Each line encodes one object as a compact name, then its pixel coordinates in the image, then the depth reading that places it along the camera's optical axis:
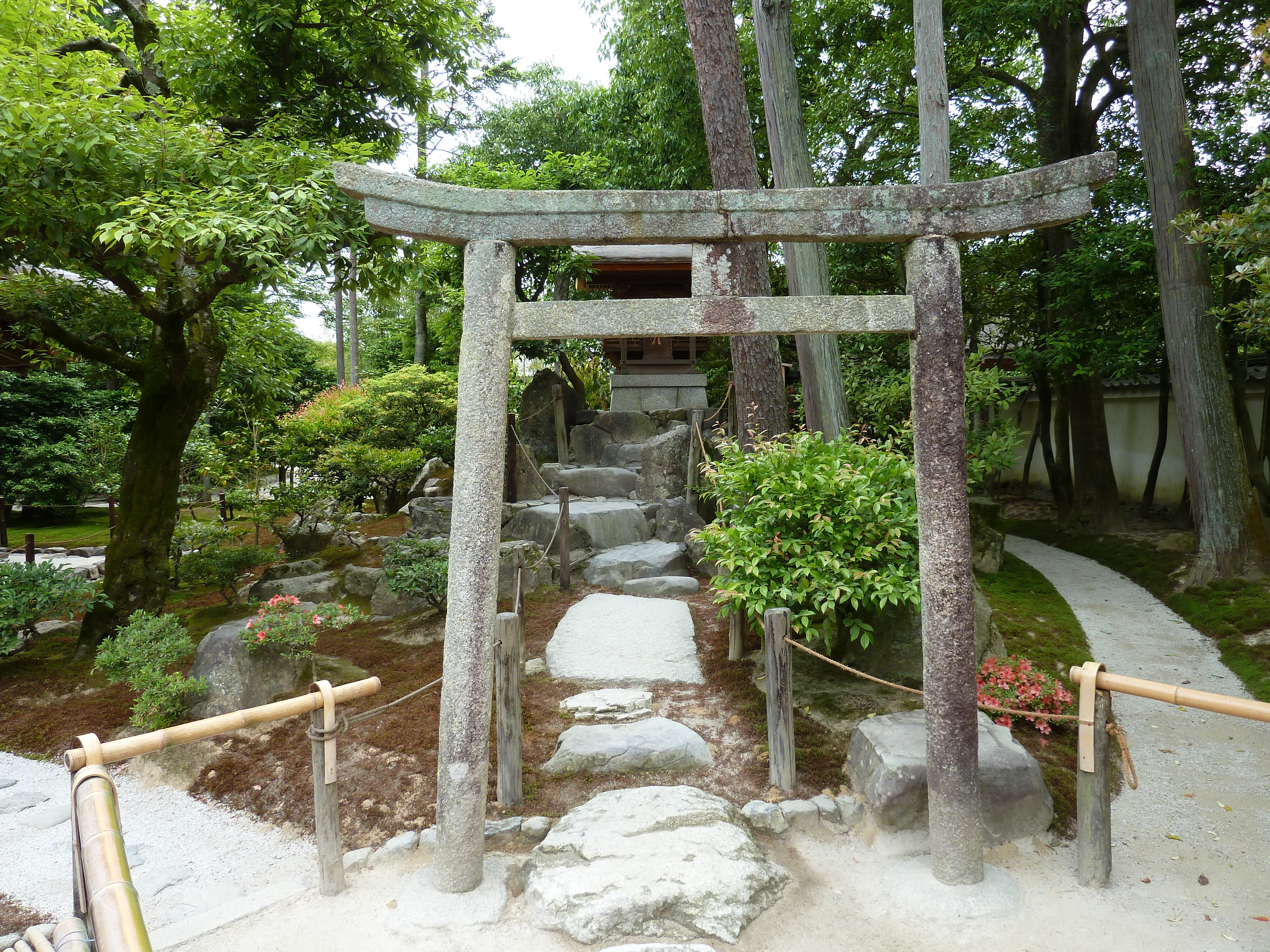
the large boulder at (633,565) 9.16
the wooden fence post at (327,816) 3.70
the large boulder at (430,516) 10.21
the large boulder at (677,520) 10.33
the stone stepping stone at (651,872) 3.47
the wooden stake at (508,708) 4.52
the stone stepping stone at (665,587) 8.66
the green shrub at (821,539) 4.97
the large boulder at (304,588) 8.95
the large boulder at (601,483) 12.23
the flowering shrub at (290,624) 6.04
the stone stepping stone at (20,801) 5.06
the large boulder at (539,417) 14.07
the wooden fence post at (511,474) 11.44
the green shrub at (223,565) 8.80
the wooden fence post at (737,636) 6.45
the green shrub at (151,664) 5.83
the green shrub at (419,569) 7.71
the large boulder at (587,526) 10.08
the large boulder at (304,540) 11.16
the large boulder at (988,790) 4.11
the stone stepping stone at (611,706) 5.69
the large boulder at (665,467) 11.27
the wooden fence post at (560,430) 14.06
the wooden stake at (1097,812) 3.66
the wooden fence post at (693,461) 11.03
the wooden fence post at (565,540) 8.95
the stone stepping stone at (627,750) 4.88
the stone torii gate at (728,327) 3.66
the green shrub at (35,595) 6.89
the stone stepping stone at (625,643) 6.47
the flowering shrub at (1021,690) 5.17
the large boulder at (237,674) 6.03
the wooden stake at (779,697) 4.59
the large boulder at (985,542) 10.06
